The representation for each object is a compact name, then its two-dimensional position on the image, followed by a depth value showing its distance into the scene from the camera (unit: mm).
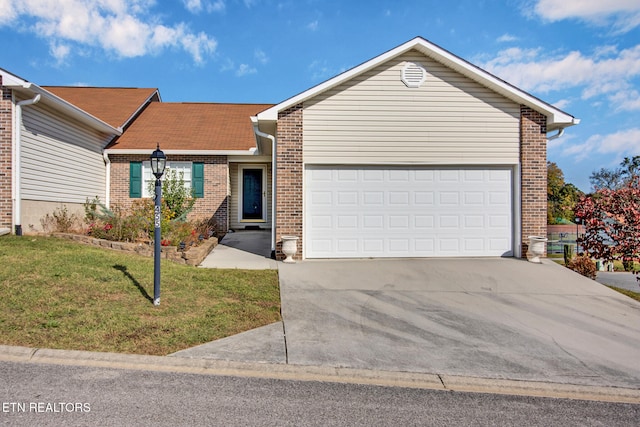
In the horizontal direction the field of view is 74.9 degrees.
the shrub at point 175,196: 13266
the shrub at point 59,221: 11258
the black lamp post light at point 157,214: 6215
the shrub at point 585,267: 10070
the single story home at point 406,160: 10180
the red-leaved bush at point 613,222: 7715
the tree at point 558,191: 24672
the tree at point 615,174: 35531
